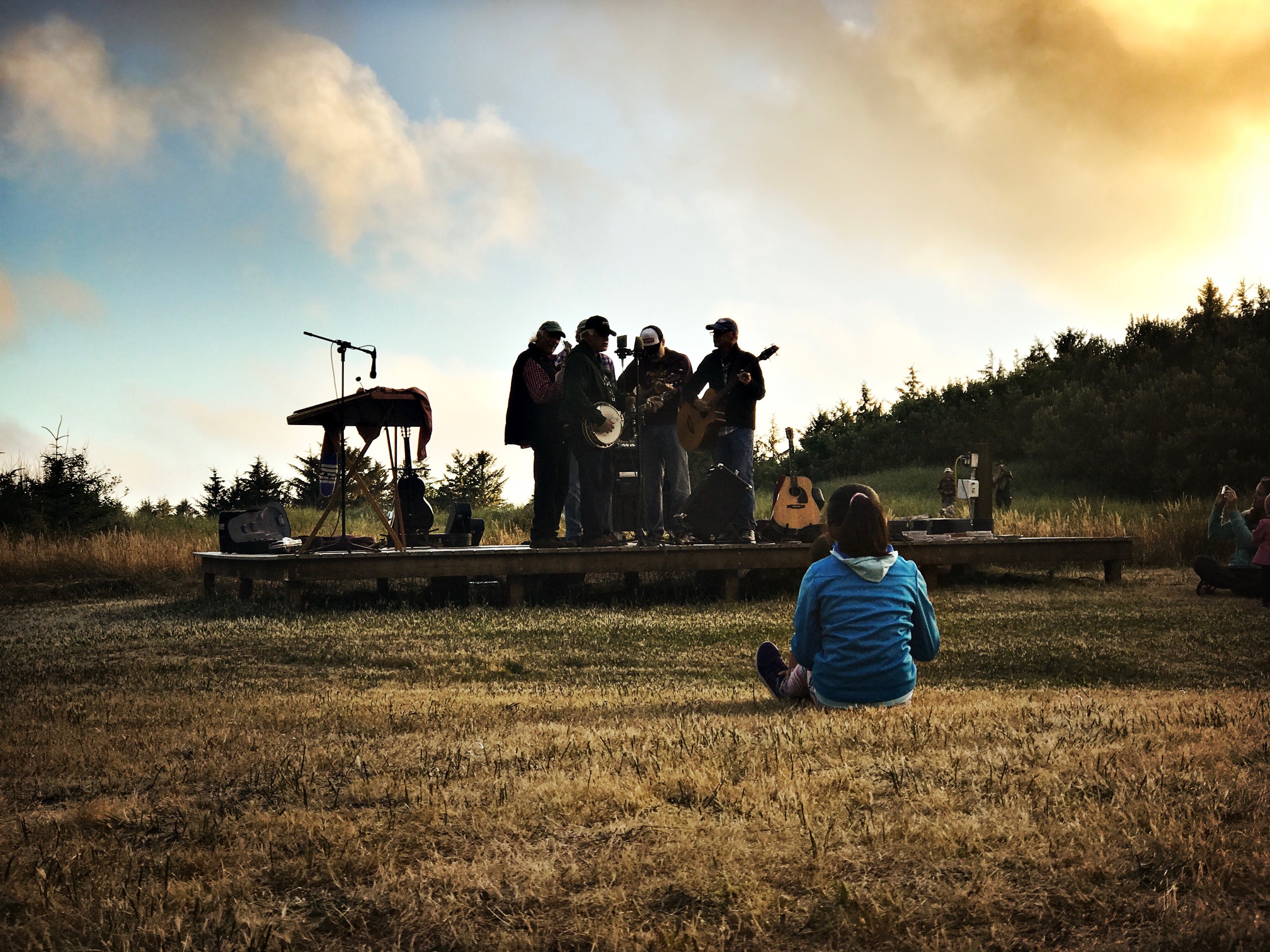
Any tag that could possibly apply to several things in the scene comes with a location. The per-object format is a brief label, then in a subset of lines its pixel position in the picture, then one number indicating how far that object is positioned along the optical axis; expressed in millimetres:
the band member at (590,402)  9836
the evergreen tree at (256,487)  26469
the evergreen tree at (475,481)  30453
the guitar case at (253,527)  11625
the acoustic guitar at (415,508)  12586
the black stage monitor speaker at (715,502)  10891
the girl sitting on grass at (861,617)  4582
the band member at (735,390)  10602
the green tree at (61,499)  19344
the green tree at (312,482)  26734
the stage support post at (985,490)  14234
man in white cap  10602
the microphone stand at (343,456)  10141
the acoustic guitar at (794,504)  11844
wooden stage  9797
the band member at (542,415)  10047
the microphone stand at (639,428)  10305
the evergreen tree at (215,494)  26969
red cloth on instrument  10320
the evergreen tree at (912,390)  47766
